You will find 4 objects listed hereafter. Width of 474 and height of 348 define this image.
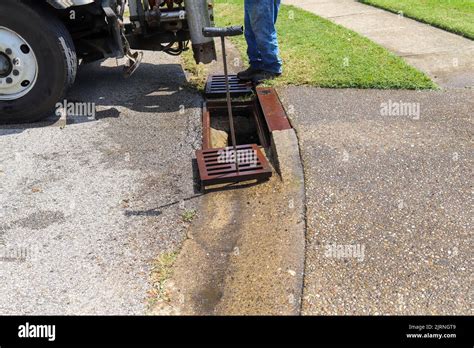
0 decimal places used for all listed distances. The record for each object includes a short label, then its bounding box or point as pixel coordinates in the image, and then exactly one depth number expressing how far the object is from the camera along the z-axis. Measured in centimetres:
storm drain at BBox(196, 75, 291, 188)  371
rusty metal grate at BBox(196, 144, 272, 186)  367
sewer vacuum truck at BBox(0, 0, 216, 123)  436
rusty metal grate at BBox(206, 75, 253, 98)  525
